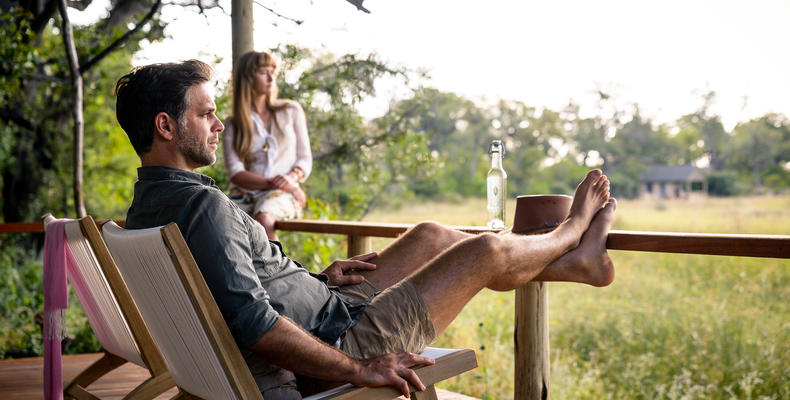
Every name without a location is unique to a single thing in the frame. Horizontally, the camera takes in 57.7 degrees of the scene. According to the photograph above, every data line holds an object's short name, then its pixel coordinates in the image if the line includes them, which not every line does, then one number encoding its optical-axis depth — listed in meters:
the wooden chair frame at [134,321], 1.94
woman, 3.66
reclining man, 1.59
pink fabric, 2.16
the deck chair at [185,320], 1.47
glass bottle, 2.64
